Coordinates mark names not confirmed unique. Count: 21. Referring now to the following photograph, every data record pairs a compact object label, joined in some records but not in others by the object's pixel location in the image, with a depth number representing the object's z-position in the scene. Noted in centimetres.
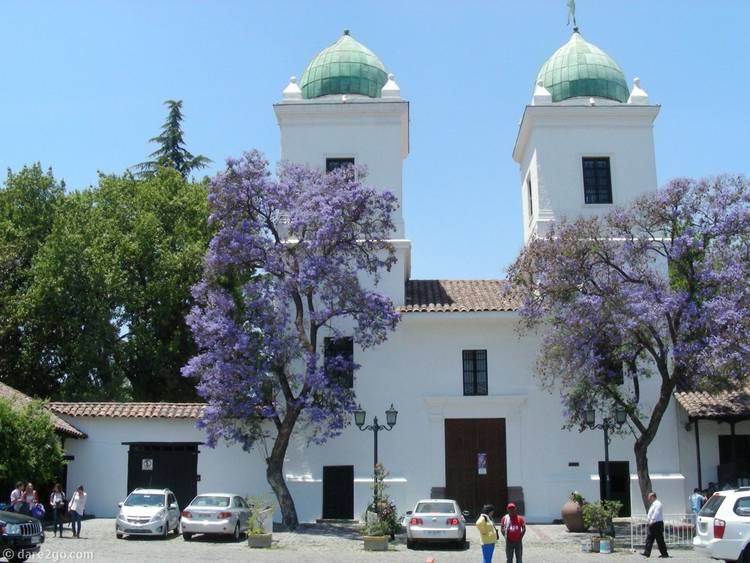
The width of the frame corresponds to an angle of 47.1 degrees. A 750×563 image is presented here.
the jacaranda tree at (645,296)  2186
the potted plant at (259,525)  2128
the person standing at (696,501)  2383
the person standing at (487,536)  1616
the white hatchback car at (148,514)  2205
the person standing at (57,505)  2208
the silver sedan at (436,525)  2138
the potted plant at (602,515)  2192
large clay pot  2431
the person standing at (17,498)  2089
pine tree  4544
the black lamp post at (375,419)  2438
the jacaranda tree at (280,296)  2486
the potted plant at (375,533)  2125
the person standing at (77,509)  2183
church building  2773
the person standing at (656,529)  1942
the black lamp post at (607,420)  2270
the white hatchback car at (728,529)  1540
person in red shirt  1625
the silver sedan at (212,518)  2209
